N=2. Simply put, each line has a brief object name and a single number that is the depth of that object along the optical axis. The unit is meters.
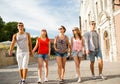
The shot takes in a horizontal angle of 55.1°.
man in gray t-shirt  4.09
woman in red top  3.96
